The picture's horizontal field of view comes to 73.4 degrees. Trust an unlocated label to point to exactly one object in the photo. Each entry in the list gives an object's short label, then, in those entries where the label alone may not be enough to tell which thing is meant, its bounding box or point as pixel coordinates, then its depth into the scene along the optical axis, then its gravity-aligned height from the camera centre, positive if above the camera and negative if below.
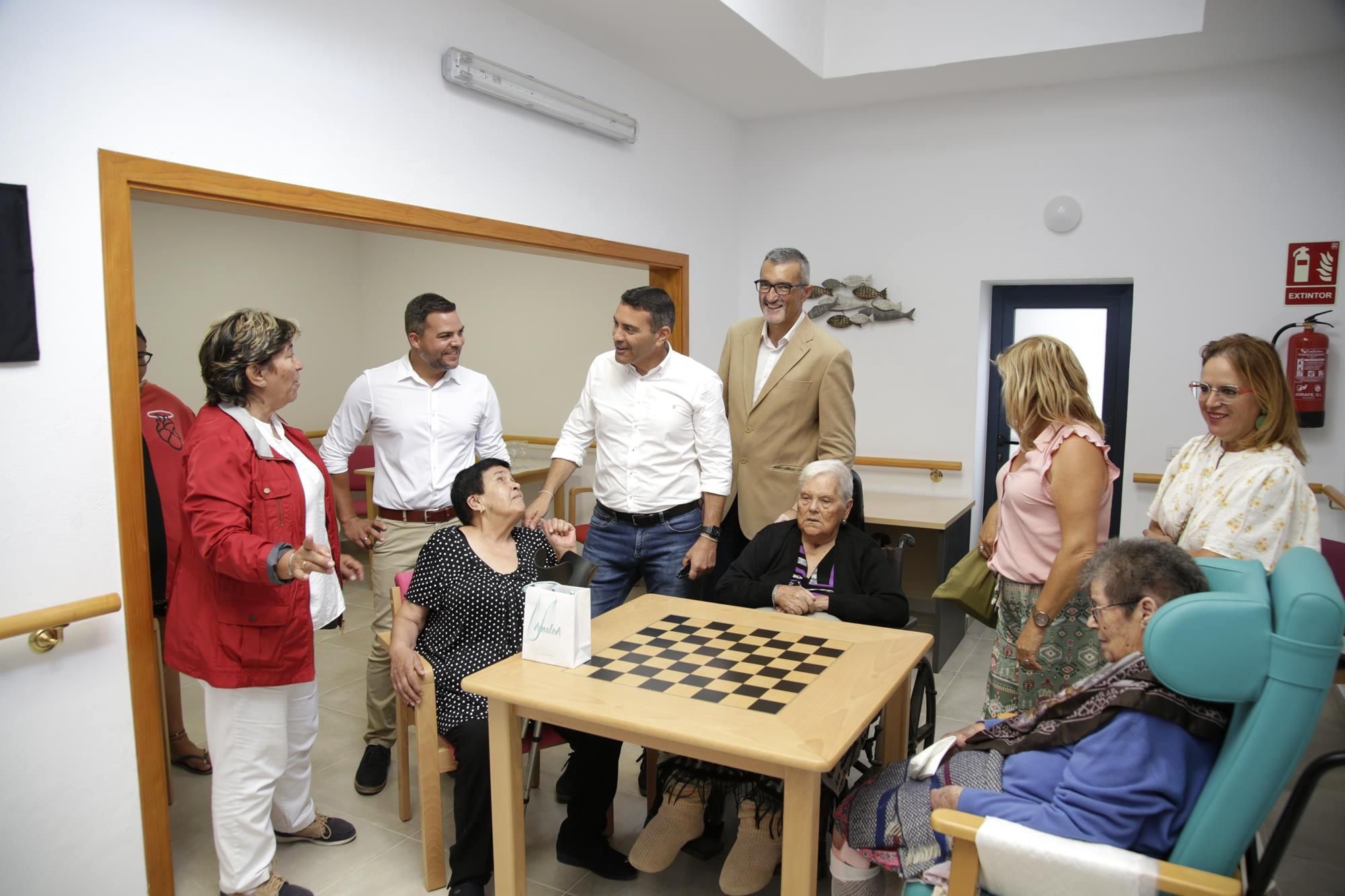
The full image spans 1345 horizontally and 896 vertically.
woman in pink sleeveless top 2.39 -0.45
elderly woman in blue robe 1.62 -0.77
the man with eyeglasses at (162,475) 3.00 -0.40
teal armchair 1.45 -0.53
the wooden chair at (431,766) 2.48 -1.15
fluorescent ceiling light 3.32 +1.08
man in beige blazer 3.36 -0.16
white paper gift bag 2.20 -0.65
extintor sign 4.24 +0.40
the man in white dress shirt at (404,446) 3.24 -0.32
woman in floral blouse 2.23 -0.28
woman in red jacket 2.27 -0.57
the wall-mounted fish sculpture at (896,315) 5.21 +0.26
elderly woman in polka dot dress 2.51 -0.79
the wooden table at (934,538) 4.41 -0.93
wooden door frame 2.31 -0.07
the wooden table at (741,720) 1.83 -0.76
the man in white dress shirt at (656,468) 3.26 -0.40
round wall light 4.75 +0.76
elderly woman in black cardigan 2.44 -0.73
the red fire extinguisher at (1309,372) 4.20 -0.06
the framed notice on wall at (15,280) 2.09 +0.18
